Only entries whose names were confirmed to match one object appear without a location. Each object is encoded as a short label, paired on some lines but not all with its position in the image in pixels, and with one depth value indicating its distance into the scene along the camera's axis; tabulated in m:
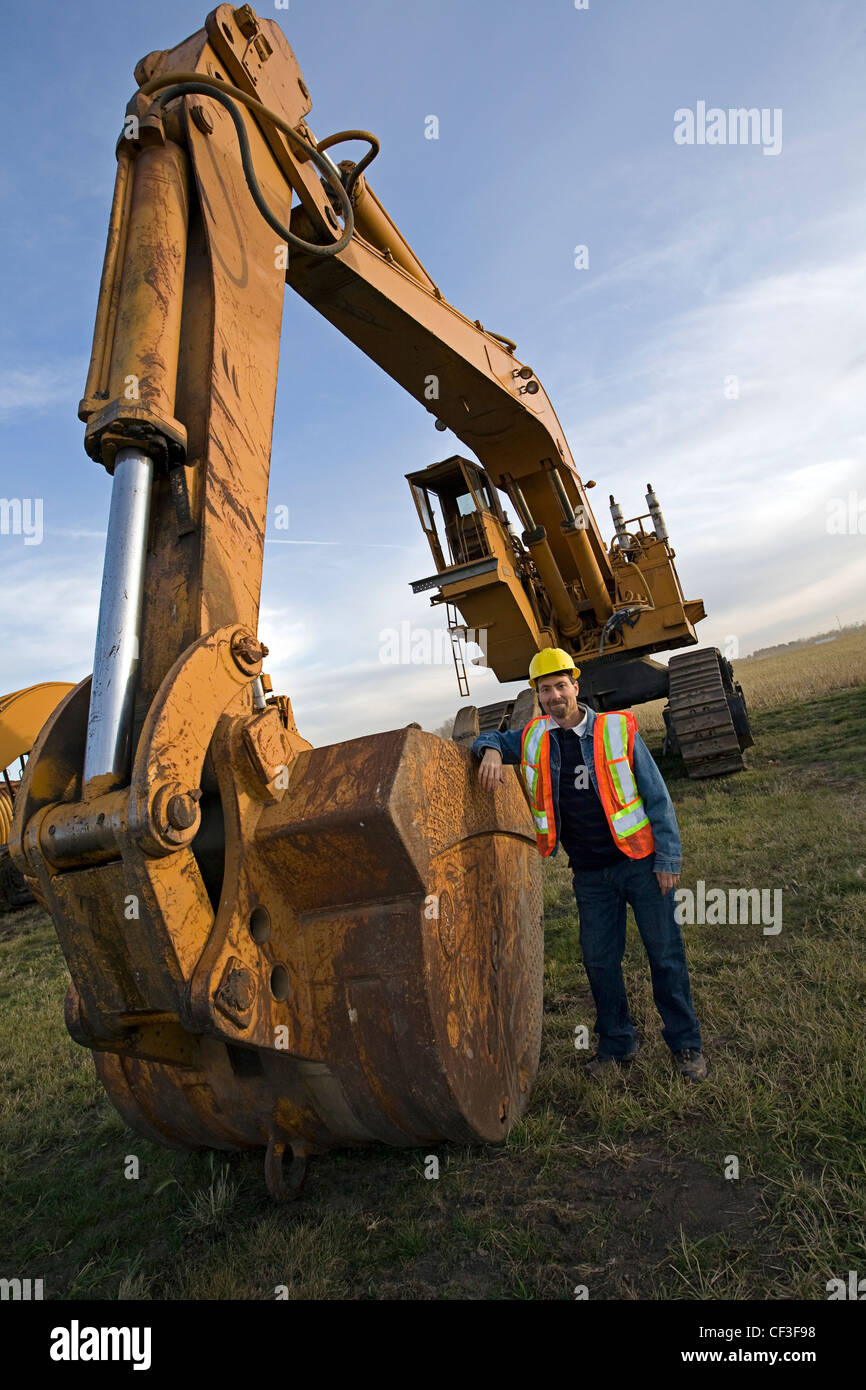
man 3.46
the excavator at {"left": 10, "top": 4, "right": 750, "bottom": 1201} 2.15
